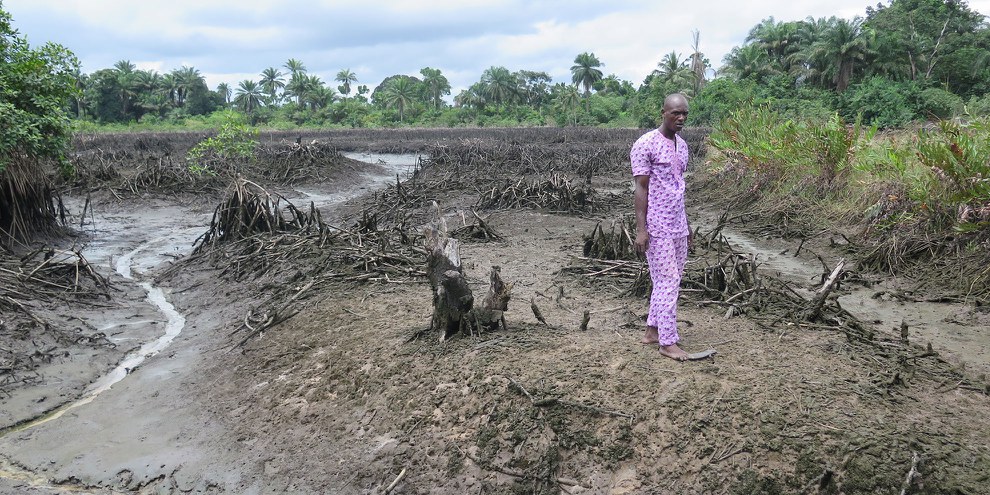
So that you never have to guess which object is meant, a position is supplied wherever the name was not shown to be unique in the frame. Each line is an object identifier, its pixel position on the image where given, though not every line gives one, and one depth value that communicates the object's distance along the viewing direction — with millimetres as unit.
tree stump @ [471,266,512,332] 4922
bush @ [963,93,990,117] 20644
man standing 4109
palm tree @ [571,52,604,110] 65438
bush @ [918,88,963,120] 28906
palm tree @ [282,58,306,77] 76250
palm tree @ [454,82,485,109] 65188
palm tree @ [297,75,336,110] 66188
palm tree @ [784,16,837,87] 39531
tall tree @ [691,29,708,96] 50969
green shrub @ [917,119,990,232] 6793
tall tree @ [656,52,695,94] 47925
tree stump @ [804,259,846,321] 4922
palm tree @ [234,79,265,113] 68938
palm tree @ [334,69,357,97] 76812
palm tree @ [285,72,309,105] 68500
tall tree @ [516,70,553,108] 67250
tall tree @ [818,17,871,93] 36906
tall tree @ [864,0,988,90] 35344
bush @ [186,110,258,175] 17734
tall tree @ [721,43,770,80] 44000
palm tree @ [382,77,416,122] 61031
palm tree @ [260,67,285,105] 75625
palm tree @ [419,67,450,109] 72750
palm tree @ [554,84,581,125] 55844
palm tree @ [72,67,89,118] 52031
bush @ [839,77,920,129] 30261
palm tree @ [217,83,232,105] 70994
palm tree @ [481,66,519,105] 64625
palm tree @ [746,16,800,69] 45844
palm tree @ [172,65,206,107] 63844
